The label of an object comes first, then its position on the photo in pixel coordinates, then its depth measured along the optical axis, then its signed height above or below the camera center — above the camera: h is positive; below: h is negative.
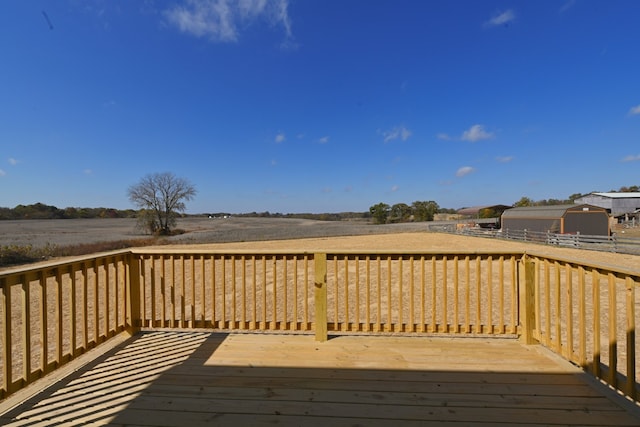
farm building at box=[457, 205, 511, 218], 36.47 +0.16
